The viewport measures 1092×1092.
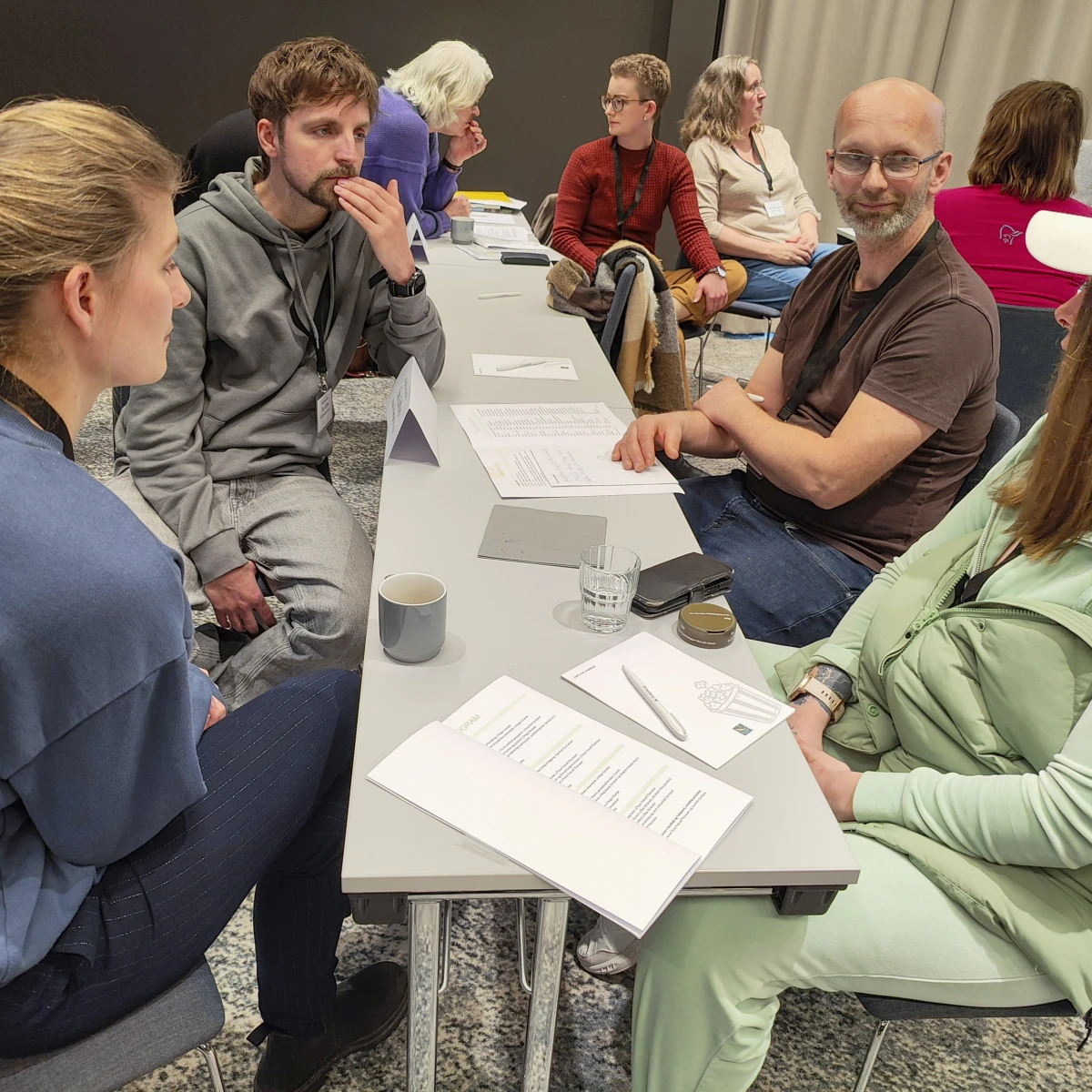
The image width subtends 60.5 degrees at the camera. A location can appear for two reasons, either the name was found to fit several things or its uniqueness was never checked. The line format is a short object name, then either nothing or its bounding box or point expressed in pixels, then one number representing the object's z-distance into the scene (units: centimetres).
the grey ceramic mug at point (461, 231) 353
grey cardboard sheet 141
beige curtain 548
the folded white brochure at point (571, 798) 89
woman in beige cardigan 439
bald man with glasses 167
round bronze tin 124
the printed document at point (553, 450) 165
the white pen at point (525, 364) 222
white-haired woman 325
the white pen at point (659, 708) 108
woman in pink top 293
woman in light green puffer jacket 104
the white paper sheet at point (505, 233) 364
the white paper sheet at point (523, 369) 220
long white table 90
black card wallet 130
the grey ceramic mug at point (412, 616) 112
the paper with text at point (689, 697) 109
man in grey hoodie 183
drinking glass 123
